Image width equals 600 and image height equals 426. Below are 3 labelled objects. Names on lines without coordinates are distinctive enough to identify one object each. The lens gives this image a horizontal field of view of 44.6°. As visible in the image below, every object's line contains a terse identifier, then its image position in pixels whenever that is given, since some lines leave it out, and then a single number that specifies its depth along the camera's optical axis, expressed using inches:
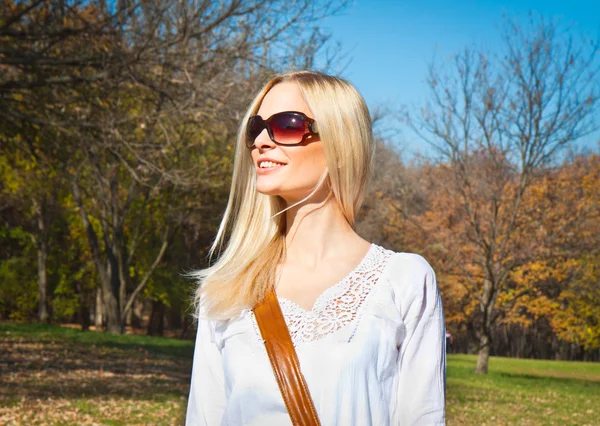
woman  78.6
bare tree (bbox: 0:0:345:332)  375.2
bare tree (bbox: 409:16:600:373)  695.1
